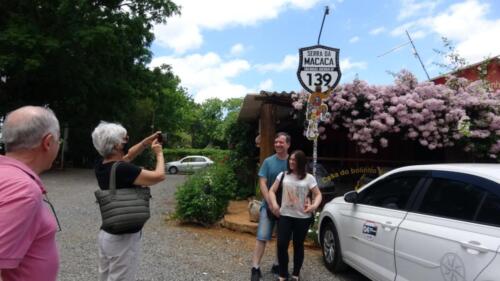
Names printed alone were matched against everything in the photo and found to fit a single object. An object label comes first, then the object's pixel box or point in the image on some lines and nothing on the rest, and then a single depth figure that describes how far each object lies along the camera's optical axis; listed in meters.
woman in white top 5.13
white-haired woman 3.52
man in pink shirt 1.64
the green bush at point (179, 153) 40.59
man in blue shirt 5.40
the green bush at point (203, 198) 8.77
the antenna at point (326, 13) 7.54
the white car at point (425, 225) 3.52
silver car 33.03
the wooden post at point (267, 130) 8.94
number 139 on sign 6.81
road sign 6.79
